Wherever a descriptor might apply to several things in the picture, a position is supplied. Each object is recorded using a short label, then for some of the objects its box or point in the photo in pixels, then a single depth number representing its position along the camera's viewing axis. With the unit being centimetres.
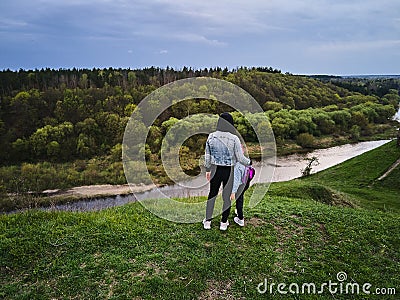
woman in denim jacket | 657
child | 689
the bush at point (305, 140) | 5625
